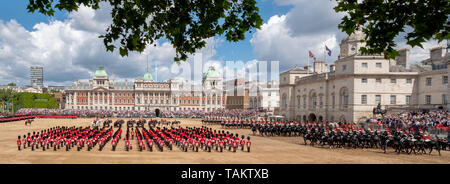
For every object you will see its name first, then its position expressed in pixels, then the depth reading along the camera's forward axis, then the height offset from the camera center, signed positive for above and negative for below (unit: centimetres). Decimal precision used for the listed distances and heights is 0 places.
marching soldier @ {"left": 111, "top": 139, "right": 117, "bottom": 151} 1783 -276
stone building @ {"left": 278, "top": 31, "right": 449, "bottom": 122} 3475 +165
